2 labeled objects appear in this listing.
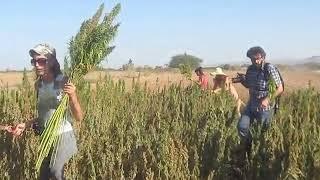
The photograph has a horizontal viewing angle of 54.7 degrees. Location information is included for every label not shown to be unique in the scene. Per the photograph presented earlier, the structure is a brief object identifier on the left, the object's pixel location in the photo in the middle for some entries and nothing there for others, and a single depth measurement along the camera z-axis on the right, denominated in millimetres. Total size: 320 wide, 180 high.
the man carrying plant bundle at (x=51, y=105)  1926
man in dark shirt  2886
